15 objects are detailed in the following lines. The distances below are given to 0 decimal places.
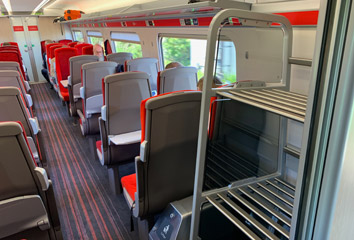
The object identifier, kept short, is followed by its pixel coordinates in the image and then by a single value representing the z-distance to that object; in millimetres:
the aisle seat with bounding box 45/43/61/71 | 6891
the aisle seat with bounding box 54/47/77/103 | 5453
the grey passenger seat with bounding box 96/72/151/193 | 2613
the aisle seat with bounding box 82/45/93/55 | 6471
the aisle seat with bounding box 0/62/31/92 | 4387
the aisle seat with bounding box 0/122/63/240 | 1479
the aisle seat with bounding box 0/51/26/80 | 5789
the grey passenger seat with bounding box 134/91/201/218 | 1624
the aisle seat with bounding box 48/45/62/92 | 6429
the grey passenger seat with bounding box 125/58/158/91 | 4049
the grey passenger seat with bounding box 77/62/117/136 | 3566
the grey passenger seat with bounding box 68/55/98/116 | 4473
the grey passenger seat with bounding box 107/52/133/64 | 5492
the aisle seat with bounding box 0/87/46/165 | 2258
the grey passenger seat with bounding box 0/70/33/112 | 3424
